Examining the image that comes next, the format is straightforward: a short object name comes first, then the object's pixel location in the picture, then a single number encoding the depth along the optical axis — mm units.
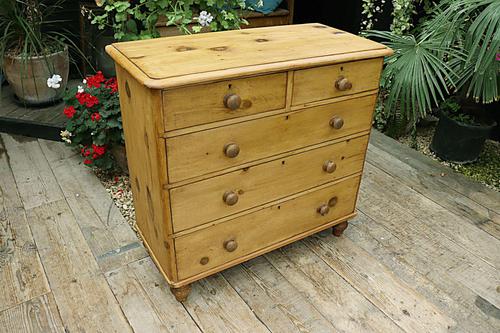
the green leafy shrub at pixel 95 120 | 2119
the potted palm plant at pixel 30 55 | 2408
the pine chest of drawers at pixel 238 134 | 1242
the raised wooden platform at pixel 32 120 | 2588
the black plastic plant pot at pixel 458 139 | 2502
